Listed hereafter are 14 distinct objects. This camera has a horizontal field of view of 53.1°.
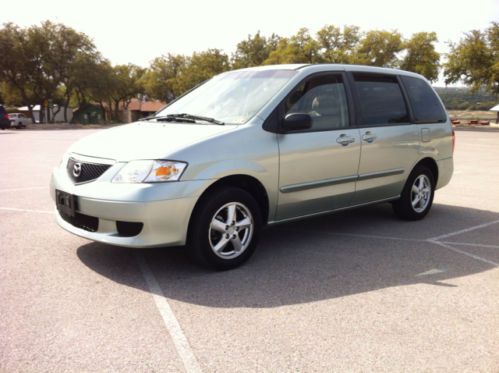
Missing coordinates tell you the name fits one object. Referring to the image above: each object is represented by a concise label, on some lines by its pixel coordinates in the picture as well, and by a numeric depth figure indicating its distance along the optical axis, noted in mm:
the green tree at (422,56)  55719
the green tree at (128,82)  76250
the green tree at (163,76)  75250
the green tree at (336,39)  59500
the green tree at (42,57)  51719
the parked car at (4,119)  36562
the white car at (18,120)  43094
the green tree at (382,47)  56656
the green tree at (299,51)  57188
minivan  3967
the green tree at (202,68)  66312
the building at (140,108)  95188
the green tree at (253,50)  71375
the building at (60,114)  79625
